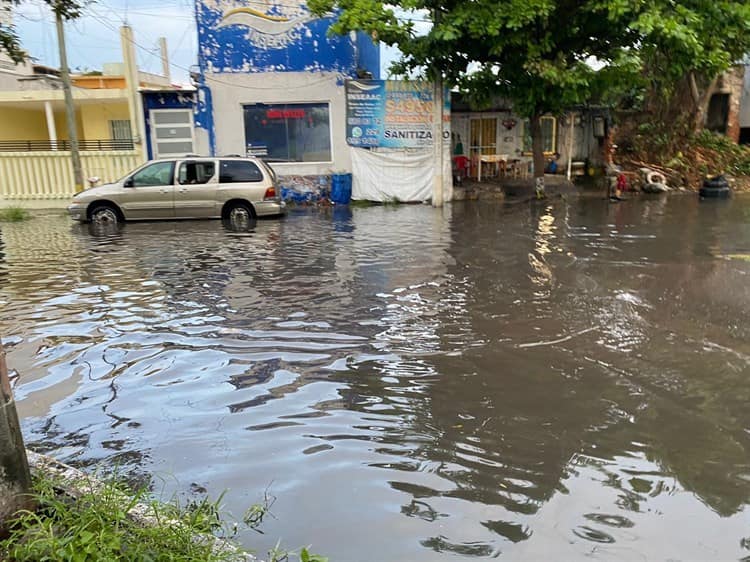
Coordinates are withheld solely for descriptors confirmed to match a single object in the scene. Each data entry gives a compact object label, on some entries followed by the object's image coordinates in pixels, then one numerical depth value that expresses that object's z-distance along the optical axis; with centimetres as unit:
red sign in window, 1869
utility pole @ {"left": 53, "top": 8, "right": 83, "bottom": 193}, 1711
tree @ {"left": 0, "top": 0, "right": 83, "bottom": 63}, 679
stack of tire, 1817
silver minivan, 1477
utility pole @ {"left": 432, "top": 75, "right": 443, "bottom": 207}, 1739
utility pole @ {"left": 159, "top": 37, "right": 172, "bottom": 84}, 2458
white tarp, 1856
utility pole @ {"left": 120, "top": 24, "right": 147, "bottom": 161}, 1842
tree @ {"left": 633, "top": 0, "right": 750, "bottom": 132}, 1346
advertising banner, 1831
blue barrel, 1886
